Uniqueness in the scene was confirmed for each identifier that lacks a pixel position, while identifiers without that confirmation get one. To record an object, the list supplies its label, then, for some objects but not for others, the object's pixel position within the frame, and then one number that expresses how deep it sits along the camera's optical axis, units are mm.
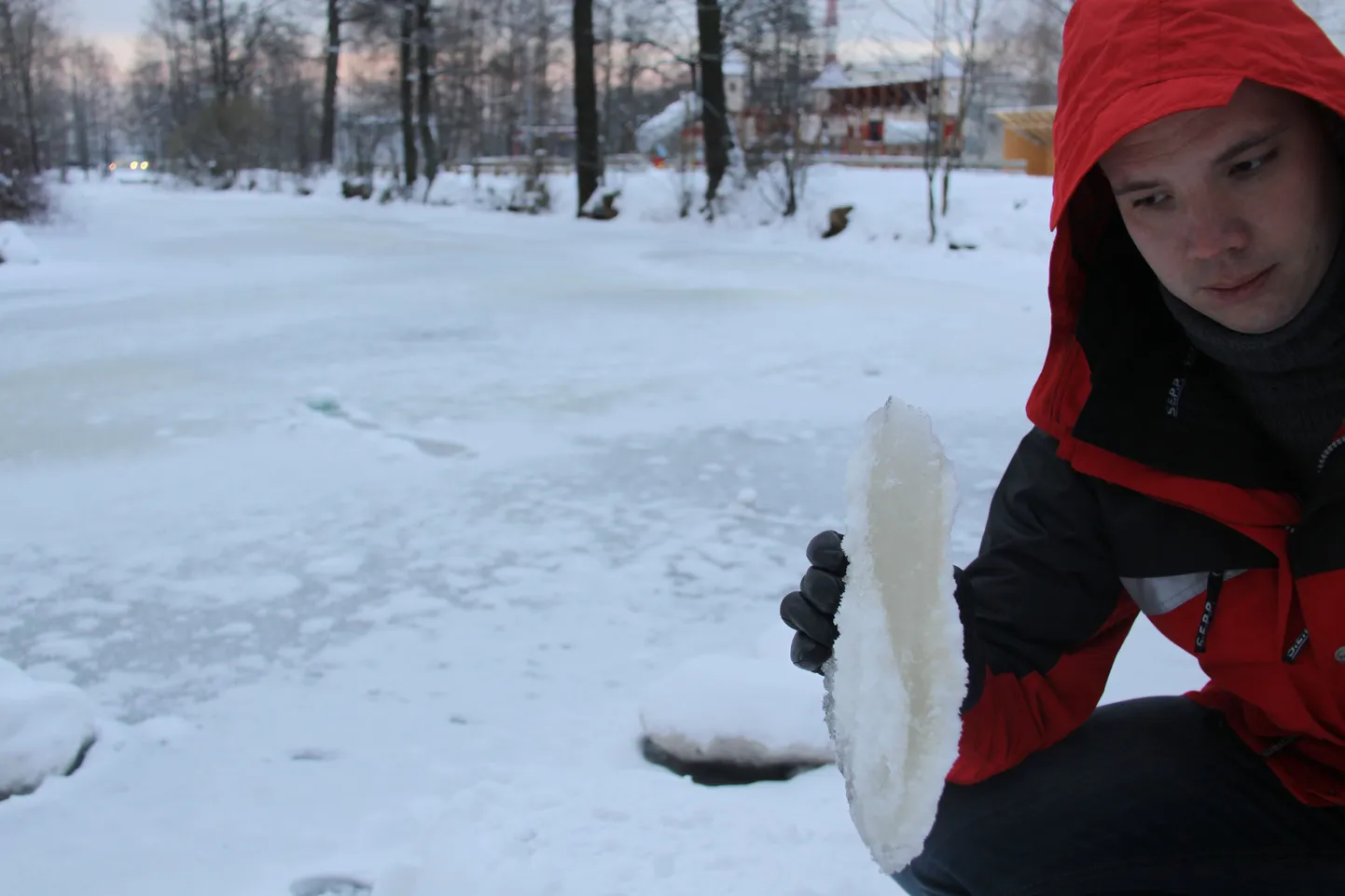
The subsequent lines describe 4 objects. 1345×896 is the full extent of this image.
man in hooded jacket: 1155
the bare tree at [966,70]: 11188
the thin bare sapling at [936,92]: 11812
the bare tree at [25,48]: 18027
